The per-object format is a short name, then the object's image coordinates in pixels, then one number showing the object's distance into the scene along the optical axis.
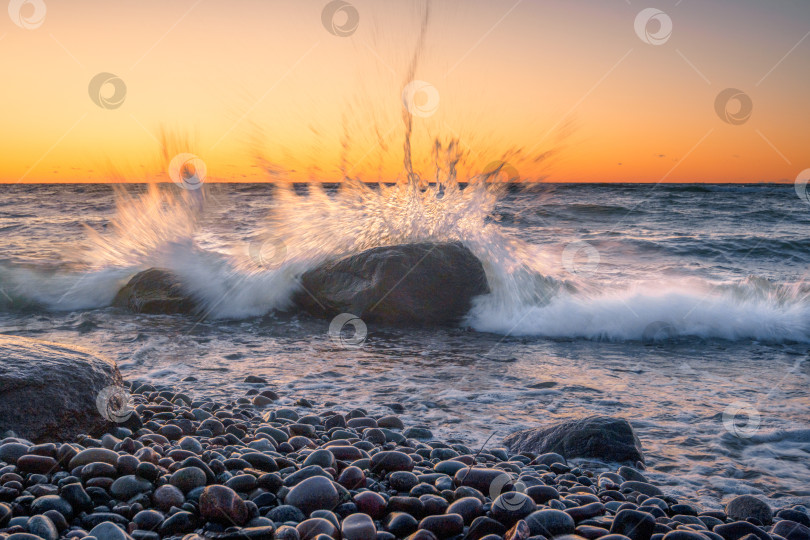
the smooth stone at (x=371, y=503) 2.07
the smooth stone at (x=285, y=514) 1.96
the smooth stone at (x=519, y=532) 1.86
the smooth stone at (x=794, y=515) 2.28
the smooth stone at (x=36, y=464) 2.15
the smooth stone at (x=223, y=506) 1.92
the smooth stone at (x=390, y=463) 2.45
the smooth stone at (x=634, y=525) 1.95
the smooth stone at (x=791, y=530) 2.11
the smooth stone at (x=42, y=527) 1.73
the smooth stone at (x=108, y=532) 1.73
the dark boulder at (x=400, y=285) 6.57
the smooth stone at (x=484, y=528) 1.91
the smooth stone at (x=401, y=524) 1.94
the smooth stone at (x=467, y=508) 2.04
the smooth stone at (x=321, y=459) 2.42
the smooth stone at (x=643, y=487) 2.49
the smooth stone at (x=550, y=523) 1.92
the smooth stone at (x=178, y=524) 1.87
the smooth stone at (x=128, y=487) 2.06
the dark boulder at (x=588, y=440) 2.90
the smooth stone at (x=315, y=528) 1.83
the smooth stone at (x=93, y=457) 2.21
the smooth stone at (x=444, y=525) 1.93
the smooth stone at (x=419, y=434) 3.13
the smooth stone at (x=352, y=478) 2.27
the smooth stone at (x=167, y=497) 2.01
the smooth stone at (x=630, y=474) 2.68
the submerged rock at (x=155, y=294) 7.14
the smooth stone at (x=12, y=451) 2.26
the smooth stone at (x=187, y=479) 2.11
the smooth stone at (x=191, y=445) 2.59
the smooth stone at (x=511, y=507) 2.02
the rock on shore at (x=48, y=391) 2.66
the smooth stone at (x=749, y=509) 2.30
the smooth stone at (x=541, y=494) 2.26
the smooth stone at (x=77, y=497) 1.96
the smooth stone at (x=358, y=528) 1.84
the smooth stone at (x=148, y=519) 1.88
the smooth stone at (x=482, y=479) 2.30
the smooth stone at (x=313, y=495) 2.04
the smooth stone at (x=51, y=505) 1.89
